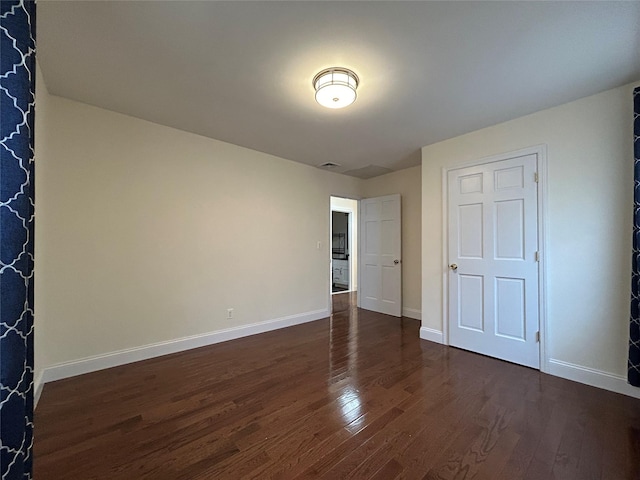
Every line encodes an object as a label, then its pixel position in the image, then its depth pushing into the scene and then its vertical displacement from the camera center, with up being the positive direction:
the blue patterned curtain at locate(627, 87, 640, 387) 2.01 -0.24
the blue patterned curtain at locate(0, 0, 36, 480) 0.81 +0.05
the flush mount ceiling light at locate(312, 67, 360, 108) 1.96 +1.16
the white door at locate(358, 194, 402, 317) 4.62 -0.28
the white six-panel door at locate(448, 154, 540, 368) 2.66 -0.21
